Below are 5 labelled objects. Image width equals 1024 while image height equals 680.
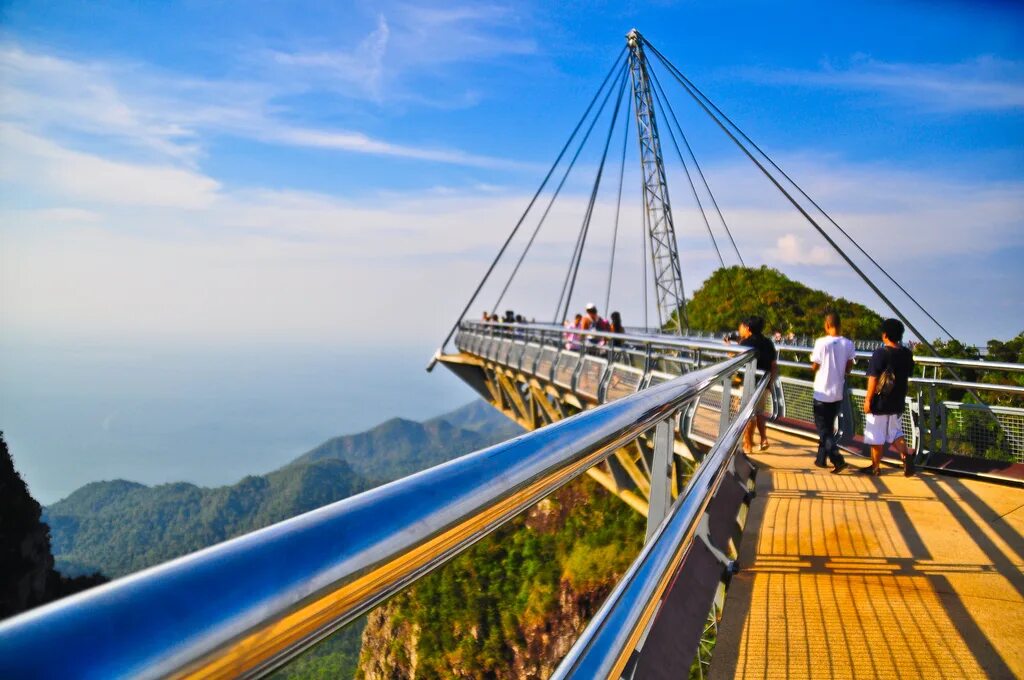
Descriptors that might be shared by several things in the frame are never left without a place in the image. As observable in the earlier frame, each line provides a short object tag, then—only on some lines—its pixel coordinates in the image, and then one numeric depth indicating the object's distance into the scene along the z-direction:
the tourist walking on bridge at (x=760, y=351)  7.82
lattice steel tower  40.50
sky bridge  0.46
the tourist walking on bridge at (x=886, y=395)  7.30
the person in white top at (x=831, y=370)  7.75
